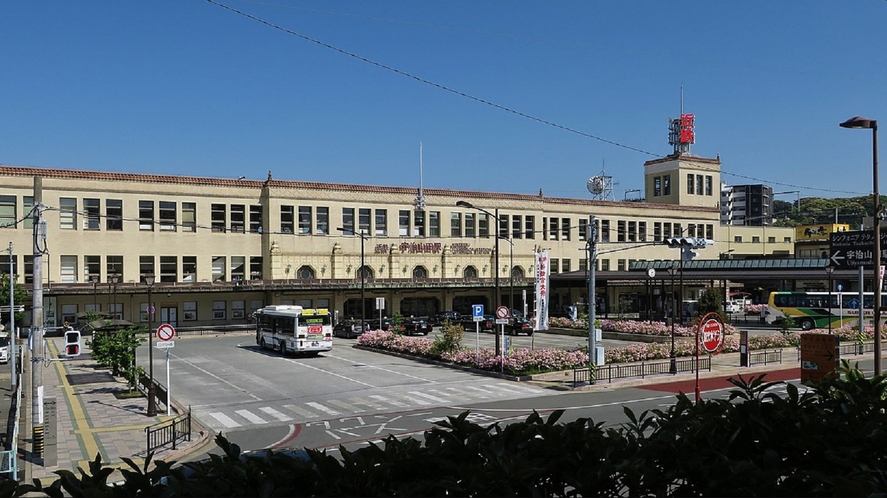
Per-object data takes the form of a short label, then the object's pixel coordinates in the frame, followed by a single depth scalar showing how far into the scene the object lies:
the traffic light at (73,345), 20.56
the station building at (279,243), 57.31
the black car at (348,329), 54.53
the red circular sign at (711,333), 20.43
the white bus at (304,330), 40.62
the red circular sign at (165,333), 24.94
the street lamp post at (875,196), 17.27
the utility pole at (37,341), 18.08
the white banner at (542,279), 36.66
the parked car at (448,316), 63.38
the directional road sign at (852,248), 27.00
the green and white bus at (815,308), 57.84
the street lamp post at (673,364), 32.64
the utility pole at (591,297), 30.70
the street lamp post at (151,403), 23.81
